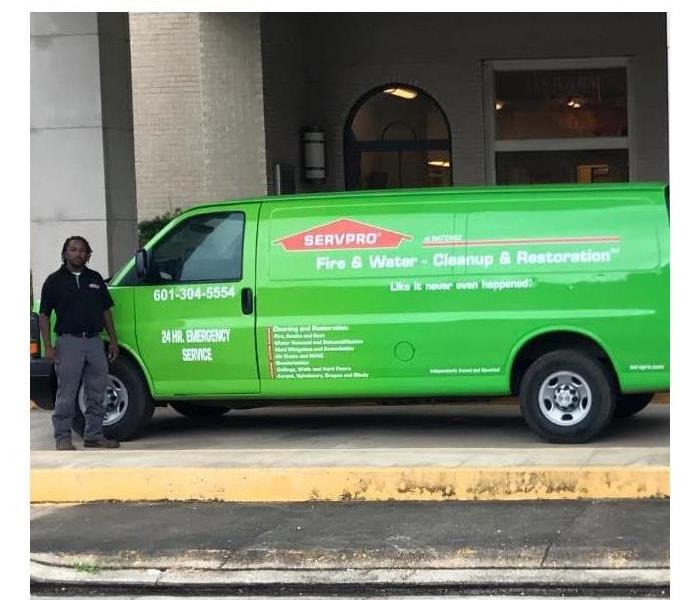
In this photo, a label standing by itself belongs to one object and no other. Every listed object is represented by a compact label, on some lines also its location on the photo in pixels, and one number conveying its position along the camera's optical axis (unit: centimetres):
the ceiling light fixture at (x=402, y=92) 1995
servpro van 1050
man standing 1072
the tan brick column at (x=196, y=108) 1742
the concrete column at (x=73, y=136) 1475
